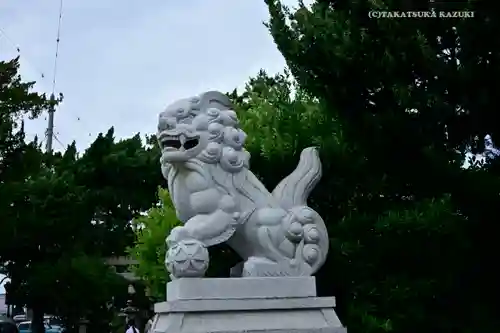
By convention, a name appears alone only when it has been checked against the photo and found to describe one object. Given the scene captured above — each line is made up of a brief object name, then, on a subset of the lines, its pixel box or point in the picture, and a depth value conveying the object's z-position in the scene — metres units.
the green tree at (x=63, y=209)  13.23
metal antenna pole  17.46
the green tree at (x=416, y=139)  6.51
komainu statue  5.48
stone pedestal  5.13
